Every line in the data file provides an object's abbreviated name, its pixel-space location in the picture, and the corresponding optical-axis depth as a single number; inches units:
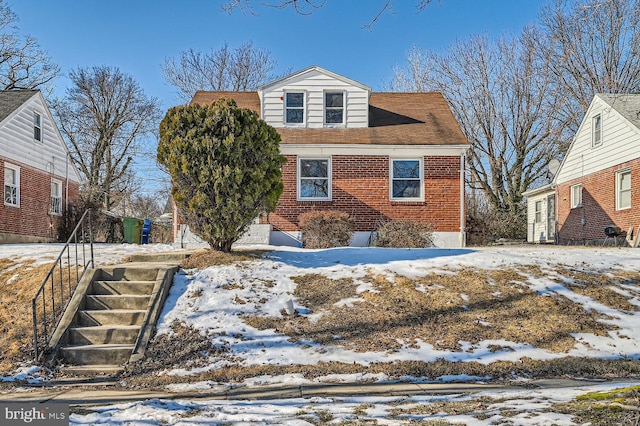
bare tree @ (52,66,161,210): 1344.7
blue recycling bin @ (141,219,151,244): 839.1
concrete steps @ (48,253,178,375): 256.4
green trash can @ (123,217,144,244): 821.9
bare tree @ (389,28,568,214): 1114.1
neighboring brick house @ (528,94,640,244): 661.3
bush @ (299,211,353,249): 534.9
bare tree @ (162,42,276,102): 1339.8
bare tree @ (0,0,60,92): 1200.2
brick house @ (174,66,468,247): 621.0
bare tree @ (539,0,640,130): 1066.9
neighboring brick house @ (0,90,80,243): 658.2
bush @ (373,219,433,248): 538.0
